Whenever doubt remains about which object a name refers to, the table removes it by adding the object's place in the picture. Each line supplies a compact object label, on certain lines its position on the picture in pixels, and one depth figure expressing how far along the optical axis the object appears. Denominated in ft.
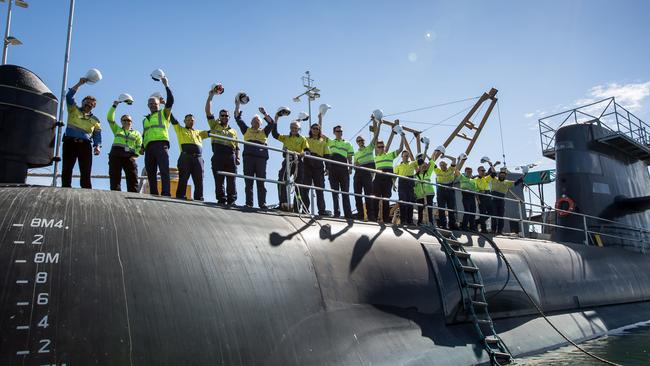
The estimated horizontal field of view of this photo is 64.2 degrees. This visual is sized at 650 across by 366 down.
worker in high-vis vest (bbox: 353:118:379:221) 38.47
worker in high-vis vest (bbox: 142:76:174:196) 28.19
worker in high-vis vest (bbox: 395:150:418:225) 39.04
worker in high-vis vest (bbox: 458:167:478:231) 46.85
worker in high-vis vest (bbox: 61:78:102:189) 25.80
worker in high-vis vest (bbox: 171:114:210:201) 29.45
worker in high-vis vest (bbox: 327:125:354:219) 36.73
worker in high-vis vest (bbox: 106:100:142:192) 29.30
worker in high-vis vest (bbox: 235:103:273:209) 30.60
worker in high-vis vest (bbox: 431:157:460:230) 43.16
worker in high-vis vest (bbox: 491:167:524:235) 52.01
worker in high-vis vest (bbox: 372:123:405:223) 38.99
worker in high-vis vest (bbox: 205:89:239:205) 30.37
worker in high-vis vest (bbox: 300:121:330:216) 34.17
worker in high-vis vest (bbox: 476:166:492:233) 51.60
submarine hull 14.67
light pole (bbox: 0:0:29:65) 48.14
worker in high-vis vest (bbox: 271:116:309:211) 33.88
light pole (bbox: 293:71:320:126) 94.38
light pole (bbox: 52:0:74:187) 22.14
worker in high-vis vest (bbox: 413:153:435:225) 42.35
